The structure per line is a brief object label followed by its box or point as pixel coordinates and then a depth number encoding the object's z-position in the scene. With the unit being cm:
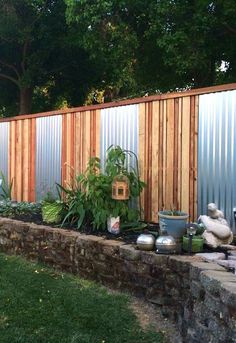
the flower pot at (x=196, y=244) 441
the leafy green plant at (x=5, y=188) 852
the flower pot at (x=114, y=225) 541
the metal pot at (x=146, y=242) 447
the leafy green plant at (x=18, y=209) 707
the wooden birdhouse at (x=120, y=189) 542
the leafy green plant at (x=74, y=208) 577
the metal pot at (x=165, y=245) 427
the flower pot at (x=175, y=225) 465
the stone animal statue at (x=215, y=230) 459
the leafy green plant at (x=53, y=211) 622
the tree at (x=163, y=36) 1189
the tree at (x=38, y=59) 1490
